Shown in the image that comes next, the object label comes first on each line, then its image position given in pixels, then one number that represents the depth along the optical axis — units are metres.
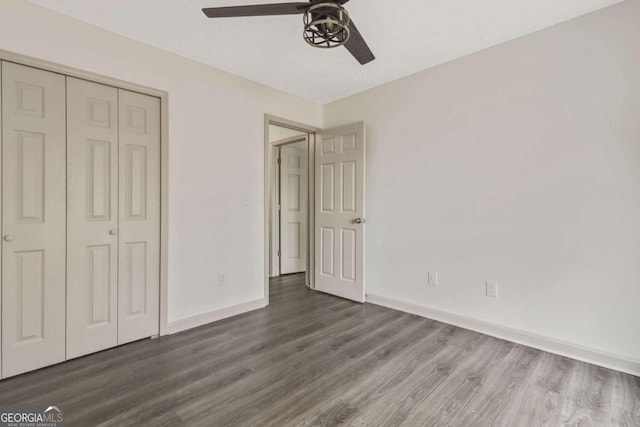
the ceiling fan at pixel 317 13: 1.53
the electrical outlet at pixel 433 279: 2.92
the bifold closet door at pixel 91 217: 2.12
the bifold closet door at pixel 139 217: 2.36
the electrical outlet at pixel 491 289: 2.54
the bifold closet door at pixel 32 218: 1.89
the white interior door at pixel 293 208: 4.75
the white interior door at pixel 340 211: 3.41
